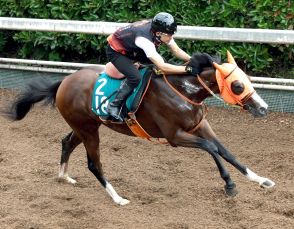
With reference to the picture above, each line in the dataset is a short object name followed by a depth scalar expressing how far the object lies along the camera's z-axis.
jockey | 13.00
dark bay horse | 12.53
